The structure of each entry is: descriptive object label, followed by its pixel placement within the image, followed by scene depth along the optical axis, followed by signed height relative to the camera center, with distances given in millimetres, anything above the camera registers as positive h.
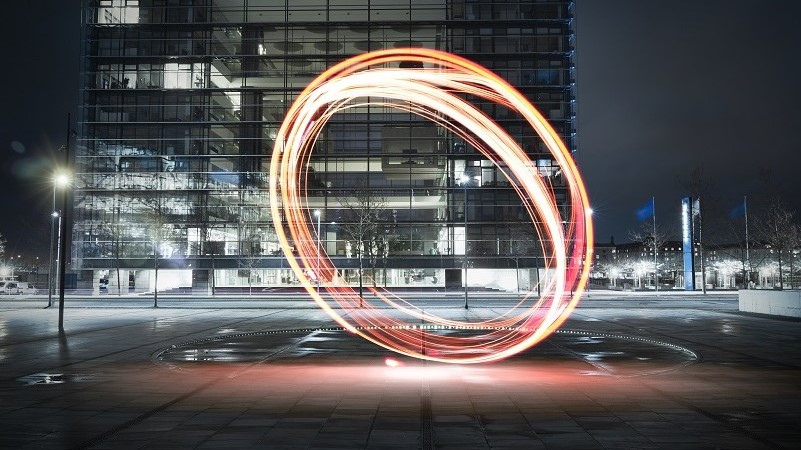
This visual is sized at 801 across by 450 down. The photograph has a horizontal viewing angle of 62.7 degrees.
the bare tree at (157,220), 70625 +5779
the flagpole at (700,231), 67344 +3803
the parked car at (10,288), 73250 -1630
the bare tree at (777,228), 56219 +3663
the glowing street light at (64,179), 26209 +3792
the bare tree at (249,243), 77750 +3386
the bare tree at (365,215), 69312 +5967
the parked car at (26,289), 74938 -1881
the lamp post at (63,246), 25319 +1045
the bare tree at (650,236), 77444 +3933
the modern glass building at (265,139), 78688 +16049
